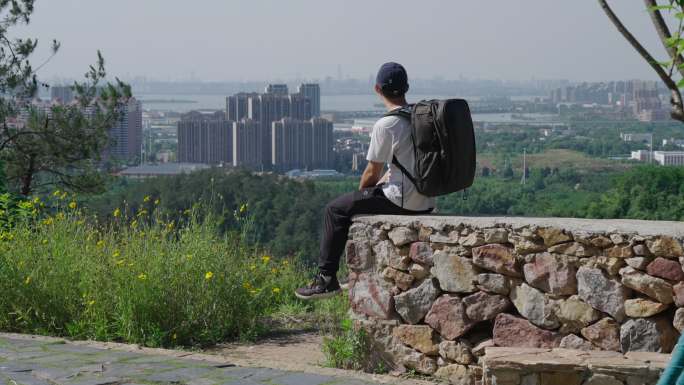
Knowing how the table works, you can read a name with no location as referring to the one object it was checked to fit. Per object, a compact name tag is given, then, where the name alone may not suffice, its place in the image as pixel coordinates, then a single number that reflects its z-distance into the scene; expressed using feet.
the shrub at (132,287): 41.73
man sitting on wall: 36.88
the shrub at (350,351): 36.83
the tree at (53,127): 104.73
